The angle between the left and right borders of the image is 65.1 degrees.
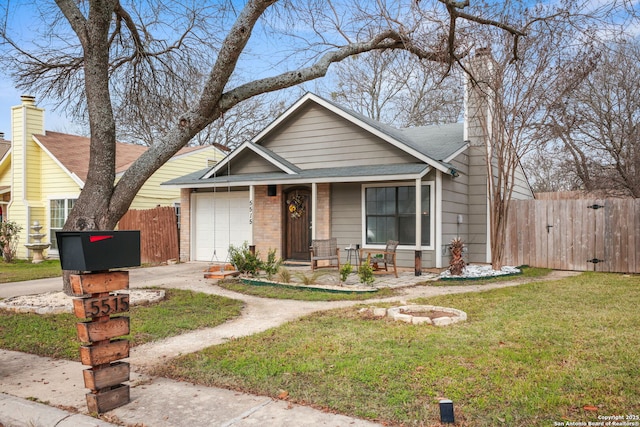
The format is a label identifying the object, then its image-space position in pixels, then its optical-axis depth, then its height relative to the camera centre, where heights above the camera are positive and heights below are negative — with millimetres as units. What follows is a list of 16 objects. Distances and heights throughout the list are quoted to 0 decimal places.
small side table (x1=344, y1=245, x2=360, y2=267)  13222 -929
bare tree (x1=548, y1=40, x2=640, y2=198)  16625 +3123
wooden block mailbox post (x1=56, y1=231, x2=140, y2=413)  3717 -644
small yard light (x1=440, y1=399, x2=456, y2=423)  3371 -1308
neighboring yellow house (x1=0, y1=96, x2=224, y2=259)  18094 +1582
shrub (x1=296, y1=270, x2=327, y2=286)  9953 -1258
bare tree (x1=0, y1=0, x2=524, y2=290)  7469 +2907
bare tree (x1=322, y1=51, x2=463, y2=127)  24859 +6236
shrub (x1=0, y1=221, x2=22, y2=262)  16594 -612
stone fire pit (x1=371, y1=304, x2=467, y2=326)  6355 -1292
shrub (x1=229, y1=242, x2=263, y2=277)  11094 -980
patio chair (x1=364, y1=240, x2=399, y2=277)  11443 -921
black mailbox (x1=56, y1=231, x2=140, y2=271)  3666 -226
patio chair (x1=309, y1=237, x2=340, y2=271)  12297 -816
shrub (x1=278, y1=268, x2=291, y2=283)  10430 -1217
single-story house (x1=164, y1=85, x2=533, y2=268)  12516 +773
